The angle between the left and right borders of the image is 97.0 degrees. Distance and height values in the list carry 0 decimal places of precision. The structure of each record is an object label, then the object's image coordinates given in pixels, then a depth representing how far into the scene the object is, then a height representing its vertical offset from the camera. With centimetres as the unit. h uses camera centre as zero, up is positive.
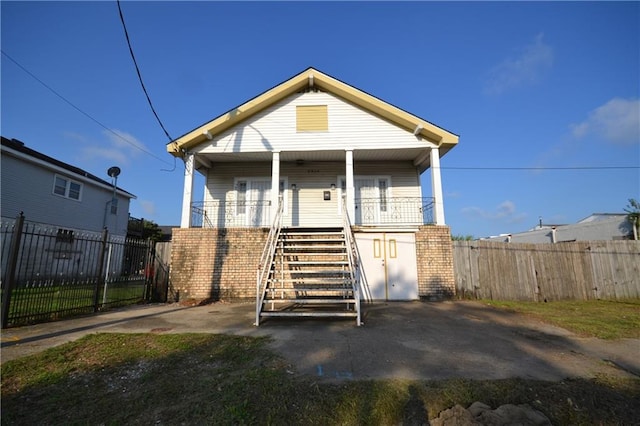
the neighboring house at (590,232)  1606 +149
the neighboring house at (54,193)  1388 +371
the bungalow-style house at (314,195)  901 +249
